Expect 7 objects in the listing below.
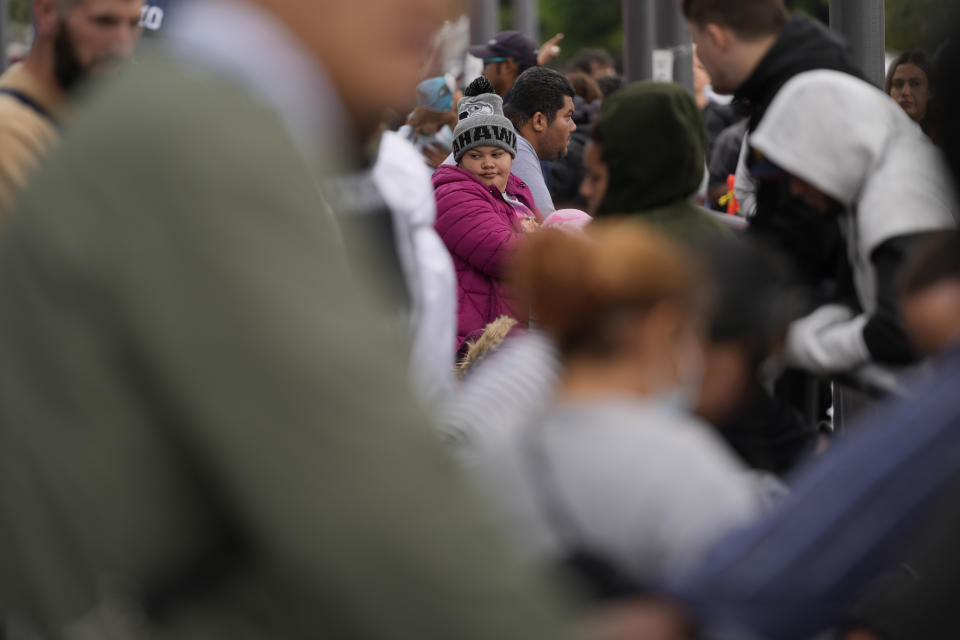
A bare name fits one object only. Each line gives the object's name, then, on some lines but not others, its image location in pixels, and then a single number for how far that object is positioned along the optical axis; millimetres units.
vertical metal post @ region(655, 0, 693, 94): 21531
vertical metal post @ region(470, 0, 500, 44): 31578
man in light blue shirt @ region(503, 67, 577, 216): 14867
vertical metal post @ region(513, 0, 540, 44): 33875
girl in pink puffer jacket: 12055
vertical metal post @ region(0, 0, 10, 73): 39687
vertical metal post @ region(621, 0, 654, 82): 23031
